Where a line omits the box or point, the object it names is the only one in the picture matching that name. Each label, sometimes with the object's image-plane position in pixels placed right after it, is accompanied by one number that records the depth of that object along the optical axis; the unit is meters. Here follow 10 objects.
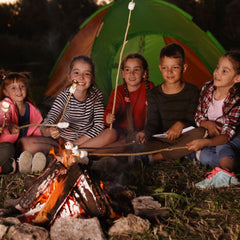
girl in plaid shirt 2.50
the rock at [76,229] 1.57
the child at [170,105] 2.76
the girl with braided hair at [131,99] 2.99
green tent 3.18
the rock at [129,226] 1.67
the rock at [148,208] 1.81
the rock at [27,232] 1.52
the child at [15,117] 2.54
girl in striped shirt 2.81
